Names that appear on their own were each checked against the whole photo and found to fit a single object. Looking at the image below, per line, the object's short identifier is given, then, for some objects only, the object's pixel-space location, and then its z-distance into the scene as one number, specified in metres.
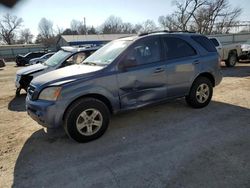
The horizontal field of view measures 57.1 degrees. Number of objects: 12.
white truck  13.27
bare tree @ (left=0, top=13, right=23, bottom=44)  85.81
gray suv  3.93
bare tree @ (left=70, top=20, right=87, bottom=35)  83.88
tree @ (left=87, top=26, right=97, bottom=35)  80.06
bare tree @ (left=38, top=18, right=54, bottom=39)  89.99
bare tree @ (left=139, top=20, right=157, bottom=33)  76.01
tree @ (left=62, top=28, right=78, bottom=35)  79.84
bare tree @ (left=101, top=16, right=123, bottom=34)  84.00
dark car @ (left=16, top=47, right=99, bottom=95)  7.72
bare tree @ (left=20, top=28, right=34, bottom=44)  91.53
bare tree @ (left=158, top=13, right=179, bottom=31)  51.56
